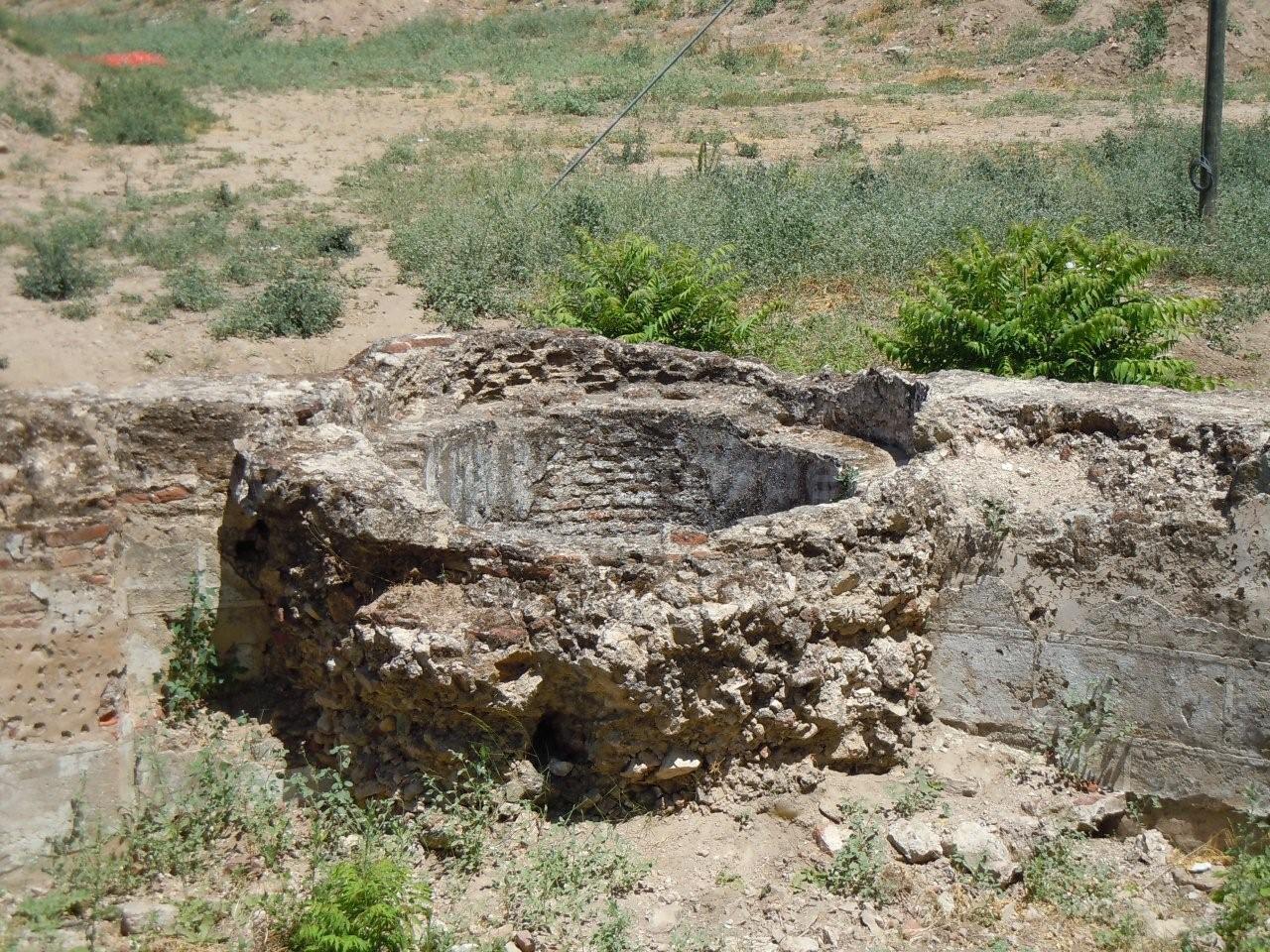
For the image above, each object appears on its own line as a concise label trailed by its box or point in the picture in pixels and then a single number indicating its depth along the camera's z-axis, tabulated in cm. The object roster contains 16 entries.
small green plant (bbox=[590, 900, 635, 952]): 417
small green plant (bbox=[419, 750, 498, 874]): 451
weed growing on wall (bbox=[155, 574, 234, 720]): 527
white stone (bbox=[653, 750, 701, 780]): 459
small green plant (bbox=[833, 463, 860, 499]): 540
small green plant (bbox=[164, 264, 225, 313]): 1162
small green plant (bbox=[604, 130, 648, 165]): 1712
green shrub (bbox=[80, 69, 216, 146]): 1777
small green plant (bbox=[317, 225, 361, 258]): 1328
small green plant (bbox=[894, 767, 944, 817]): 470
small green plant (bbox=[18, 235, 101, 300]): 1192
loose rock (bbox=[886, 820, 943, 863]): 452
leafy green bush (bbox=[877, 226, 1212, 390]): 702
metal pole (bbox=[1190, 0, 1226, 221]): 1178
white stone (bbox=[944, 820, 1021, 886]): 451
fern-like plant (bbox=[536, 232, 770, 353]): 852
